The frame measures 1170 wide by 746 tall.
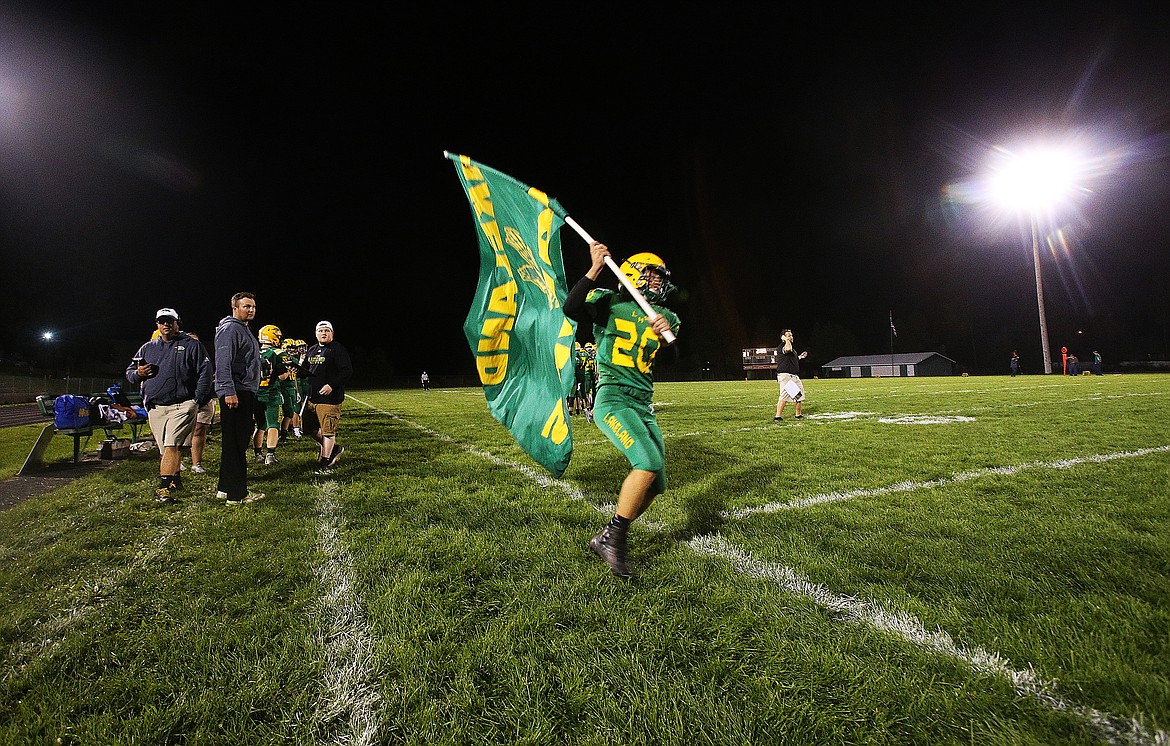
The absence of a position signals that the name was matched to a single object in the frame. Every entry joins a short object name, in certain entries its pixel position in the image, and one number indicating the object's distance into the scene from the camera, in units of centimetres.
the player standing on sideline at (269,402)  843
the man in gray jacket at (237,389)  553
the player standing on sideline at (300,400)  1105
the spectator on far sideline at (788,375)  1215
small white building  6975
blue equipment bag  788
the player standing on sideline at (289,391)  974
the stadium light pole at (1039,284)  3375
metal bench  755
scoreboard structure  6638
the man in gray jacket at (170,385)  593
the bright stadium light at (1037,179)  3653
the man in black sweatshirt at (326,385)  738
